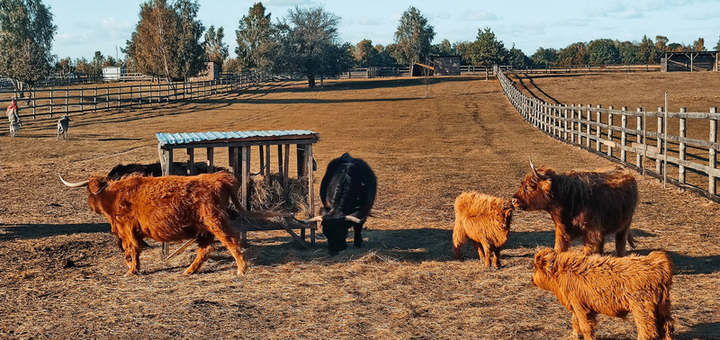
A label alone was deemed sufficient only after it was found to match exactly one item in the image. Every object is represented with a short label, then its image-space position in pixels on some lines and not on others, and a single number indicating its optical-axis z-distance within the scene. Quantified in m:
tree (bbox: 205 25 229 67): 115.38
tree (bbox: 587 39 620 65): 136.48
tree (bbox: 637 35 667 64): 106.81
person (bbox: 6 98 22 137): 27.02
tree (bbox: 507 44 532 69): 104.04
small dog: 26.25
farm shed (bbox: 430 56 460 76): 82.75
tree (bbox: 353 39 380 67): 121.46
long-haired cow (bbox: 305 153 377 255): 8.45
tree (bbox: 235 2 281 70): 98.25
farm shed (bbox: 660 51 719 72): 65.56
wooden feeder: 8.30
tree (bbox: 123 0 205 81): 61.47
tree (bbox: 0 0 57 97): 48.72
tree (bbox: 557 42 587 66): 105.56
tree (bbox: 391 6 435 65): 95.44
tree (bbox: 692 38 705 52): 109.12
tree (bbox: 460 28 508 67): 77.50
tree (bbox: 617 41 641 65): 125.32
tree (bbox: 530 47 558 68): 150.50
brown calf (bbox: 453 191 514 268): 7.56
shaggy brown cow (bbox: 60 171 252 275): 7.49
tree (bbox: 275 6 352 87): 63.53
